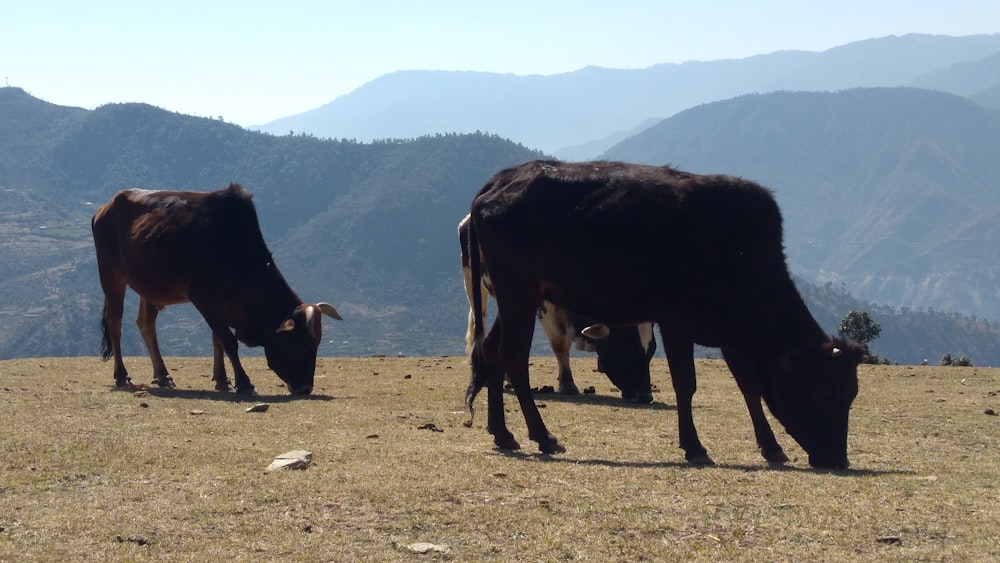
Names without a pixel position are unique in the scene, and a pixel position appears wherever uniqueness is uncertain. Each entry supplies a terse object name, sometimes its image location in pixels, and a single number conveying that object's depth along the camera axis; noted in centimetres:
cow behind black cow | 1719
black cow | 1131
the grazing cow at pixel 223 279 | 1864
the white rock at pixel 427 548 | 754
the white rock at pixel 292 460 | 1014
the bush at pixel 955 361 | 2919
